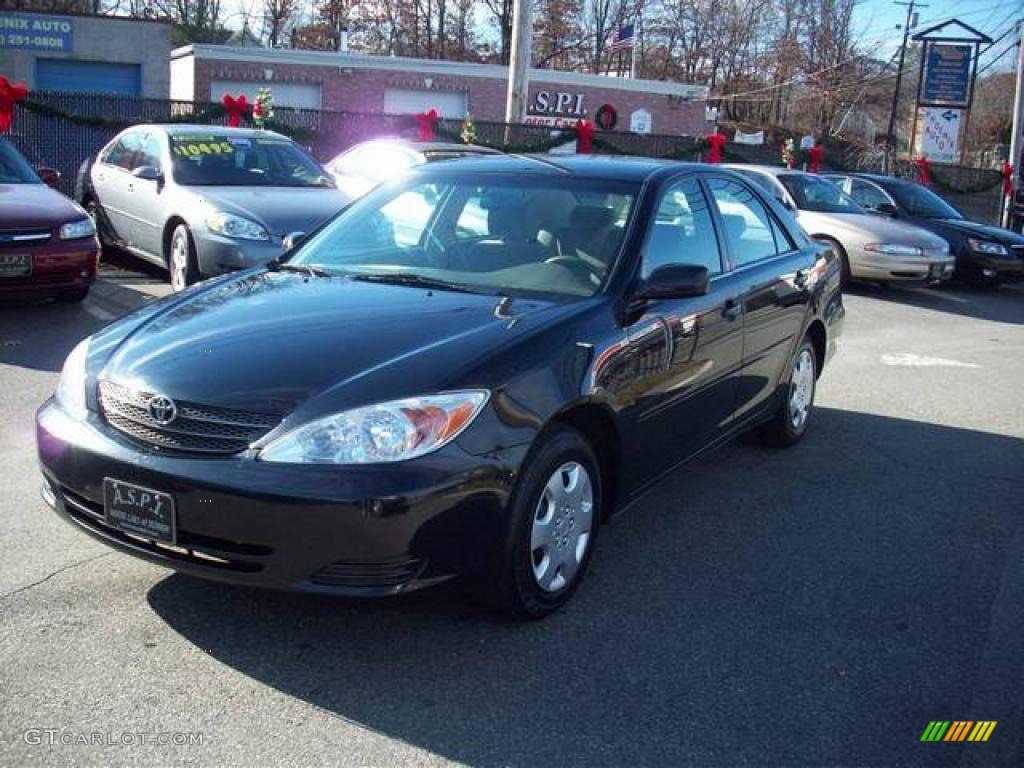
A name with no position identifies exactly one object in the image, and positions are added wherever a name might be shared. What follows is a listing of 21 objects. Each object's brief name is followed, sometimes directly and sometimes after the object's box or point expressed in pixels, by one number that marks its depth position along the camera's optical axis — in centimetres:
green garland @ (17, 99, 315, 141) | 1477
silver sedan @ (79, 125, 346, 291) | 885
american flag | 3591
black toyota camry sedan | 314
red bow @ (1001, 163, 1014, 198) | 2161
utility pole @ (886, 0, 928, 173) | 2939
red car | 799
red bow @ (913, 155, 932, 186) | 2538
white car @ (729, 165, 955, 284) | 1344
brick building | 3403
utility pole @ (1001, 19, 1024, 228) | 2117
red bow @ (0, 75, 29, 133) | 1399
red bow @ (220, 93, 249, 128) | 1617
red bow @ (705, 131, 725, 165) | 2147
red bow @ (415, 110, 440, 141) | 1800
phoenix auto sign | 3086
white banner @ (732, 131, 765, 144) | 3794
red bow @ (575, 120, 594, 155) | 1944
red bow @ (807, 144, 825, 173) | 2462
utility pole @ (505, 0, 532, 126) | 1759
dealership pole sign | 2689
